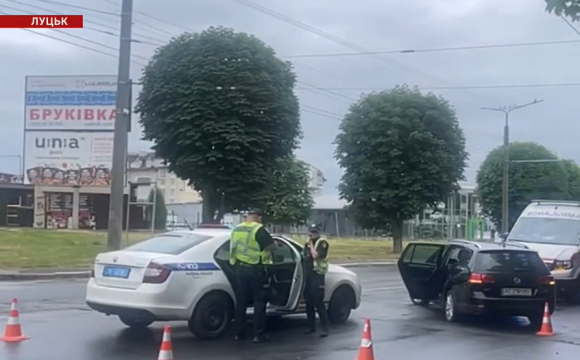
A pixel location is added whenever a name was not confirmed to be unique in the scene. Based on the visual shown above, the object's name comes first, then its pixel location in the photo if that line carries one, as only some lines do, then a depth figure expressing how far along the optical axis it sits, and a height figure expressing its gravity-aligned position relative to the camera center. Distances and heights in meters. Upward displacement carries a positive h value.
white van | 20.17 +0.07
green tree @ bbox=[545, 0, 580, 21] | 10.04 +2.58
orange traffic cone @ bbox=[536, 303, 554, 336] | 14.30 -1.40
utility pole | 26.73 +2.91
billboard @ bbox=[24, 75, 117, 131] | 48.66 +6.68
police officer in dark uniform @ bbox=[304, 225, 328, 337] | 13.04 -0.60
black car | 14.78 -0.74
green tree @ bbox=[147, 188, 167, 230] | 68.75 +0.93
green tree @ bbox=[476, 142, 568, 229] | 73.75 +4.49
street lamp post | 52.23 +2.61
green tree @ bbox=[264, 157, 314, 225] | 84.69 +3.00
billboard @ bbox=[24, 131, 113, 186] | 49.12 +3.72
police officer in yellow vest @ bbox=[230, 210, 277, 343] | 11.99 -0.50
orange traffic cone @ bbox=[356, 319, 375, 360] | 9.97 -1.28
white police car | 11.70 -0.71
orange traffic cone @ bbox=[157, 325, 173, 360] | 9.03 -1.22
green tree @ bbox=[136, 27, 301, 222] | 35.22 +4.66
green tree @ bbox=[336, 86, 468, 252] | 48.69 +4.46
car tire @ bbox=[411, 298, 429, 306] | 18.10 -1.35
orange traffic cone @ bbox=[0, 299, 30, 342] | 11.62 -1.37
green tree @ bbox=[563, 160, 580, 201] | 83.19 +5.74
